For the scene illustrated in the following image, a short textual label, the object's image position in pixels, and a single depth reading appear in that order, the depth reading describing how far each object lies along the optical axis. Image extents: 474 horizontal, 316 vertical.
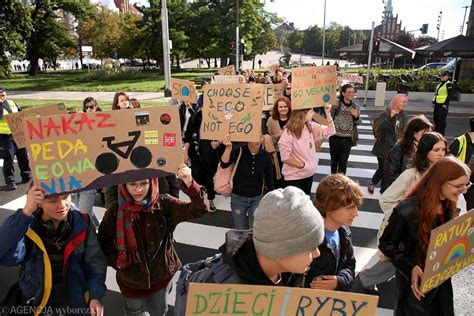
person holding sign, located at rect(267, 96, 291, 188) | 5.59
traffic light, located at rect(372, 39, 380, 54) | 18.94
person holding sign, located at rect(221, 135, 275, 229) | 4.18
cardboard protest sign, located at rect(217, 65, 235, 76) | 10.04
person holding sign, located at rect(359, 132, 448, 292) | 3.28
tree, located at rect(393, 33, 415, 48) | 73.00
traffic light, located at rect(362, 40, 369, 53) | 18.86
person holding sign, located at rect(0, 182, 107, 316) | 2.30
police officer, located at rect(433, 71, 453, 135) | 11.19
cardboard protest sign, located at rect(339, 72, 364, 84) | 11.19
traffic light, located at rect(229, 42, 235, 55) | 27.86
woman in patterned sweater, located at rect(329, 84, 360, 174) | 6.30
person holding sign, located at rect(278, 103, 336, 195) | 4.51
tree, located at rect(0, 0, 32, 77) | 24.28
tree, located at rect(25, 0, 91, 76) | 41.28
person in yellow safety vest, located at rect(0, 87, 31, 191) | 6.97
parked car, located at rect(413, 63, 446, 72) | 36.44
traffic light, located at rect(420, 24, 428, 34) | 50.38
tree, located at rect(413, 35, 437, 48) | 75.19
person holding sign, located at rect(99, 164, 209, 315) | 2.56
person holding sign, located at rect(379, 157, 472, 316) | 2.47
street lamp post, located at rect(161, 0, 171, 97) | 16.16
